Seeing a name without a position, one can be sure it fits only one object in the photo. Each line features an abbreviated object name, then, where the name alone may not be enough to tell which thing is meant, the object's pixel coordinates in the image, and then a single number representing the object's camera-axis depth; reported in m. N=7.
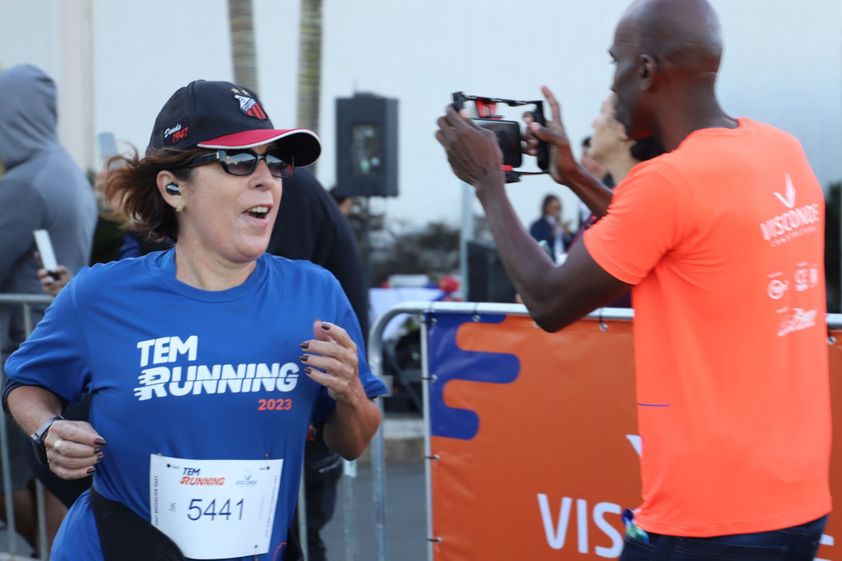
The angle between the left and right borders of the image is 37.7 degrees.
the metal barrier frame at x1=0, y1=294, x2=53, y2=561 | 5.19
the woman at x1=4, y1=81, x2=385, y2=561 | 2.61
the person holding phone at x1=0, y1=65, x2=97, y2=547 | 5.18
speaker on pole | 9.79
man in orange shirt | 2.35
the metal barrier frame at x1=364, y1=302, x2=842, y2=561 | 4.00
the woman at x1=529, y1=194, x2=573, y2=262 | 10.69
